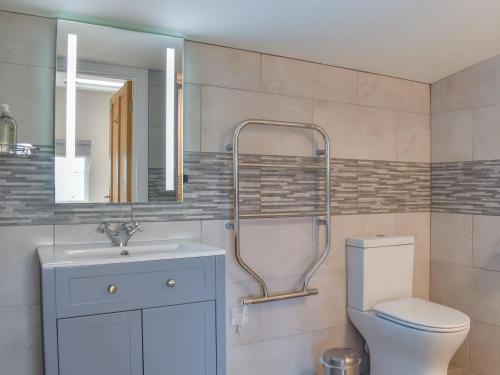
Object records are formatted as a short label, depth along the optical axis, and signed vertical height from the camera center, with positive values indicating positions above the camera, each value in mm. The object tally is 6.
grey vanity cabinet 1451 -472
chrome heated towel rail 2117 -135
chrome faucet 1882 -188
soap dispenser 1684 +238
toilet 2078 -652
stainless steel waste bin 2219 -910
